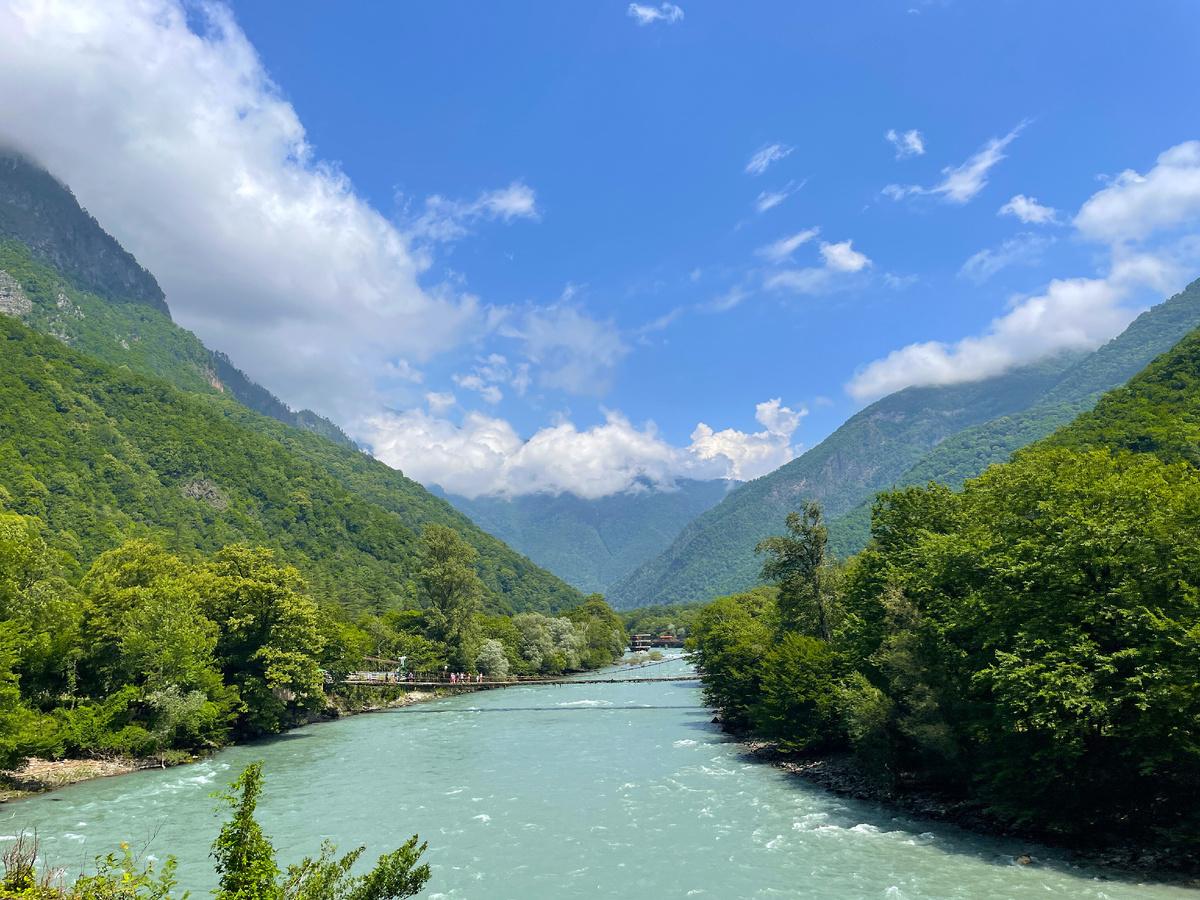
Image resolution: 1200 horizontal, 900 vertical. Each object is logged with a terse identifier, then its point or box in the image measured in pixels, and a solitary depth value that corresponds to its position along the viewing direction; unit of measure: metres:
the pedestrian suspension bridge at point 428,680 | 73.81
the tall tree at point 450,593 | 92.94
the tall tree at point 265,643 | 53.53
